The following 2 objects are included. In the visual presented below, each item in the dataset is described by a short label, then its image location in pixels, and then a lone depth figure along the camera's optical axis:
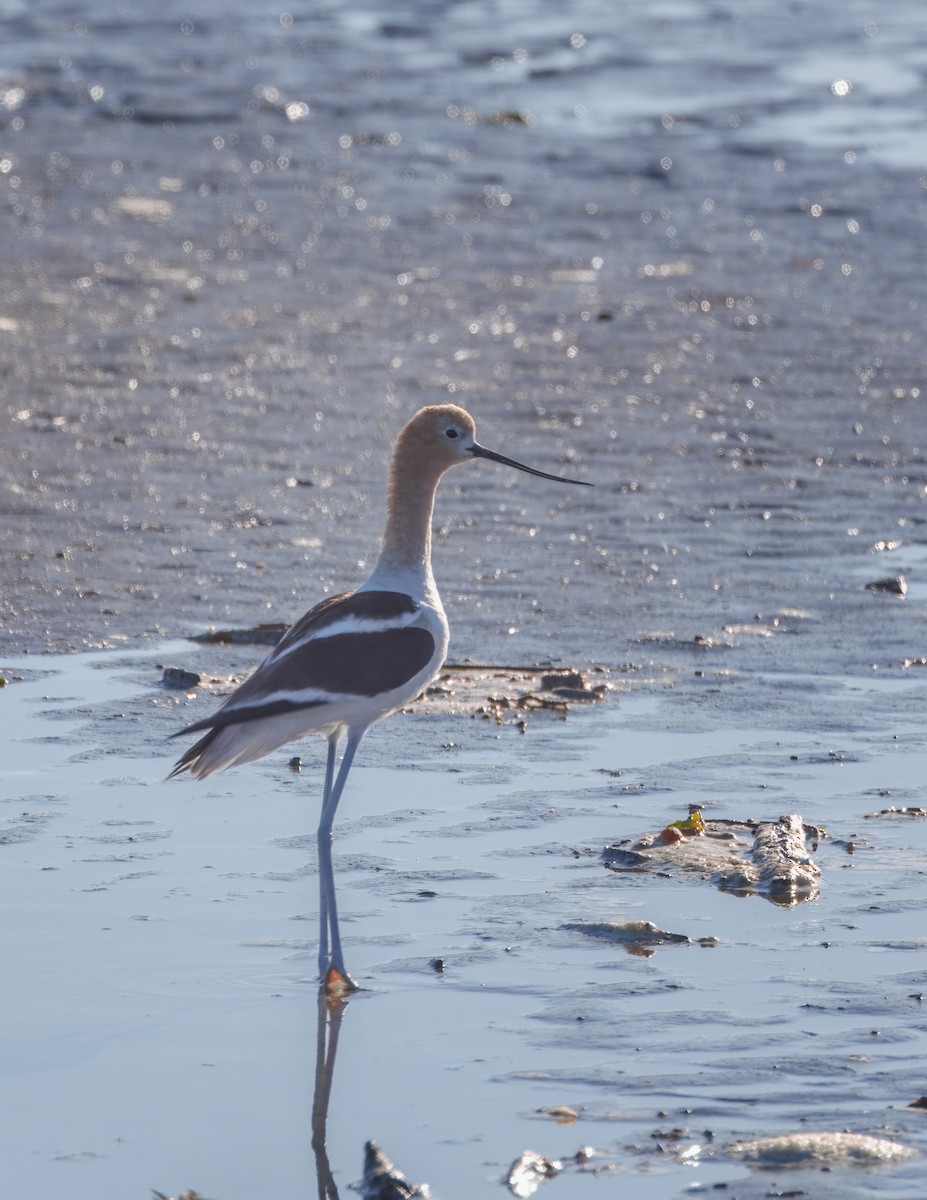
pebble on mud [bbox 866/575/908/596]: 16.28
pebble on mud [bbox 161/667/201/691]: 14.03
